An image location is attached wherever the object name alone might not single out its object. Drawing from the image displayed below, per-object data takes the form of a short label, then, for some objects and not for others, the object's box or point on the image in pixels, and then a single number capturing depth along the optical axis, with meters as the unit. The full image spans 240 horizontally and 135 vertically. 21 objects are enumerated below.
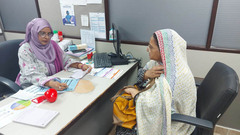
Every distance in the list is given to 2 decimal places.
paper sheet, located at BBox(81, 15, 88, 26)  1.96
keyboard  1.60
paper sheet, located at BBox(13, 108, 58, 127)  0.84
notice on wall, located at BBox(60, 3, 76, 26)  2.01
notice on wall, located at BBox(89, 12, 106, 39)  1.88
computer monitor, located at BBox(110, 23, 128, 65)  1.64
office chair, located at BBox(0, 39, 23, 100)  1.47
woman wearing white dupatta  0.97
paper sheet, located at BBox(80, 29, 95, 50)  2.01
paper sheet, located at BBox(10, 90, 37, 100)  1.07
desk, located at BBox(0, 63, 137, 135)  0.81
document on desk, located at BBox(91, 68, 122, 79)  1.40
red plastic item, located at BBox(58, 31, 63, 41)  2.16
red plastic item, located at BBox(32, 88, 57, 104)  1.02
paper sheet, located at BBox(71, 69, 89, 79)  1.38
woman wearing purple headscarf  1.27
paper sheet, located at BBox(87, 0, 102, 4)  1.81
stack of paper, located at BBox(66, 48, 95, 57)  1.84
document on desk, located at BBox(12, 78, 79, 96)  1.10
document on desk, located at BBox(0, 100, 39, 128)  0.87
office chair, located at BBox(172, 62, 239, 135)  0.87
